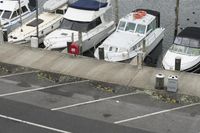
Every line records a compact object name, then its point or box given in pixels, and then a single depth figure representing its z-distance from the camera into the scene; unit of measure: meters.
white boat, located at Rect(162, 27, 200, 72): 24.98
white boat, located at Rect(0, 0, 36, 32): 31.08
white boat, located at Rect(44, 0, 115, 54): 28.00
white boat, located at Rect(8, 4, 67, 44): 28.95
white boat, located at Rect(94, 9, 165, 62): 26.23
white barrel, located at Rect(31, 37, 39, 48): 27.13
